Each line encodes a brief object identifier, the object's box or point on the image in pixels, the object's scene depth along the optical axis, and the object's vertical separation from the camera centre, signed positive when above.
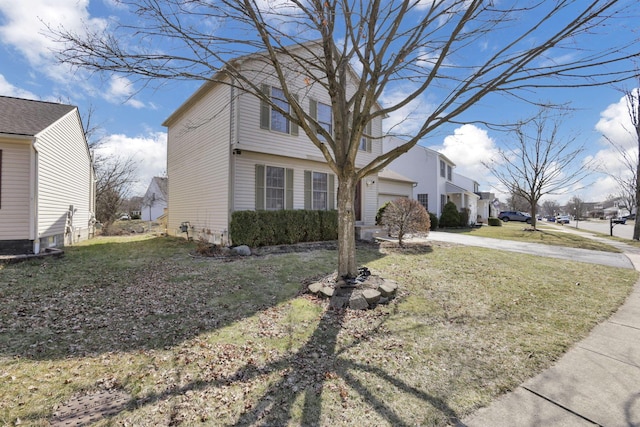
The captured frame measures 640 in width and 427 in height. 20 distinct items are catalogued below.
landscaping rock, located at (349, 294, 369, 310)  4.54 -1.35
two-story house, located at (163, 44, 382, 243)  10.11 +2.25
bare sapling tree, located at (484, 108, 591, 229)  19.86 +3.81
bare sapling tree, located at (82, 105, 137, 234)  19.92 +3.20
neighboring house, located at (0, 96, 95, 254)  8.31 +1.38
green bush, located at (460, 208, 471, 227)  22.38 +0.09
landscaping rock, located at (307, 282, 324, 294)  5.14 -1.26
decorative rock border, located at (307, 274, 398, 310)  4.61 -1.25
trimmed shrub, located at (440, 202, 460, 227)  21.48 +0.16
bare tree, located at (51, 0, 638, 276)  4.12 +2.75
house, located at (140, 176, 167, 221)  36.11 +2.47
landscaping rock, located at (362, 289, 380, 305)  4.67 -1.27
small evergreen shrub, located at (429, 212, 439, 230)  20.00 -0.27
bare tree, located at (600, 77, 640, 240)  15.20 +5.32
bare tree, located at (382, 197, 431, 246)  10.40 +0.00
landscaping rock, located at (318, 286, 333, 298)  4.90 -1.28
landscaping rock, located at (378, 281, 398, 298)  4.91 -1.24
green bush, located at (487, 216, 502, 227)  26.34 -0.35
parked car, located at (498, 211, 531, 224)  39.64 +0.31
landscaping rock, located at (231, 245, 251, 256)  8.83 -1.00
